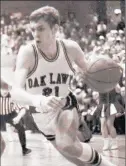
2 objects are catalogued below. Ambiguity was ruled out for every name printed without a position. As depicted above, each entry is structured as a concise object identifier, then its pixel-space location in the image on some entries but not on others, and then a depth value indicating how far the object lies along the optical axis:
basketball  3.51
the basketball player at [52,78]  3.38
